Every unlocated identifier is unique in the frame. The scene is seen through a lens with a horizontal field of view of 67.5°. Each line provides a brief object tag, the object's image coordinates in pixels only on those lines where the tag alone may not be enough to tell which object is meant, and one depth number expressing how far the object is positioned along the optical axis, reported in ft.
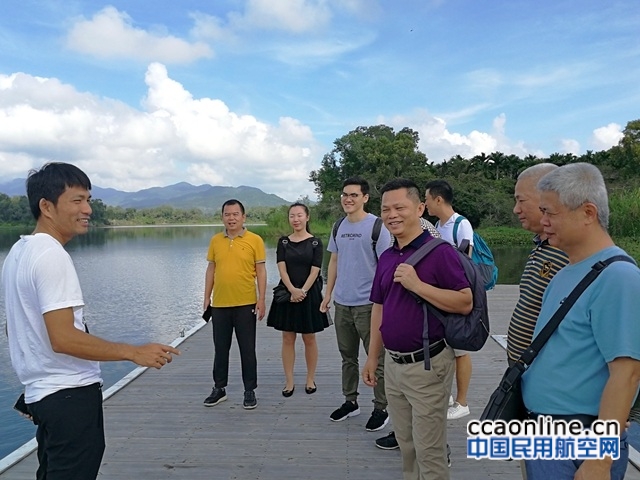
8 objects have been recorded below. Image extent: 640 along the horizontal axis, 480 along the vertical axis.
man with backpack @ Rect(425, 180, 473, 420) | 10.56
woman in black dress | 12.39
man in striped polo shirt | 5.95
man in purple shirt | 6.84
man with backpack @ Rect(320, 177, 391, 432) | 10.59
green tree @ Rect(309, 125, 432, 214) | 119.34
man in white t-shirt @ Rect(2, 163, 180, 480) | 5.25
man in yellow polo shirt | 12.08
